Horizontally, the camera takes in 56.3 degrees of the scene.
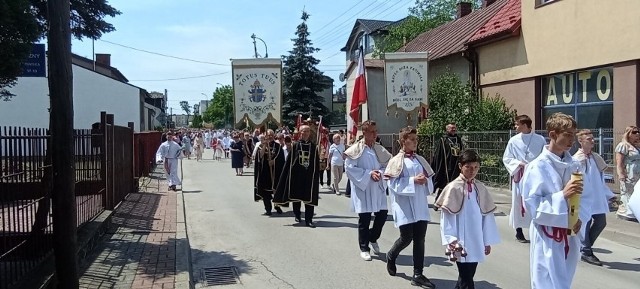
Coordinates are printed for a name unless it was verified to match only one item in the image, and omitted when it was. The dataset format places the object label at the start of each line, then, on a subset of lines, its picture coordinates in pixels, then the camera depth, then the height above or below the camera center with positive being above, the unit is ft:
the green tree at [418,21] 144.87 +28.56
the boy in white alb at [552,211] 14.78 -1.88
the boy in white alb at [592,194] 25.59 -2.64
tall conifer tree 147.83 +14.05
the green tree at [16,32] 26.45 +5.04
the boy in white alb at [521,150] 28.43 -0.75
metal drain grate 23.56 -5.71
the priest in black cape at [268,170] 41.19 -2.32
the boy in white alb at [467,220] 18.38 -2.65
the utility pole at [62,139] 18.86 -0.04
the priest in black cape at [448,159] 38.81 -1.54
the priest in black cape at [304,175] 36.04 -2.37
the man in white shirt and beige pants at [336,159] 53.11 -2.07
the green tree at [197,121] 380.33 +10.38
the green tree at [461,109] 62.08 +2.80
